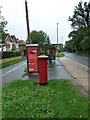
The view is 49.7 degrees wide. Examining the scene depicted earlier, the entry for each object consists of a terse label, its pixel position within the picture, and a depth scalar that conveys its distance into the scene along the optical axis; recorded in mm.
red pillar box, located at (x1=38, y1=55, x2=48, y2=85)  3996
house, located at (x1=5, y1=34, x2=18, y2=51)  32706
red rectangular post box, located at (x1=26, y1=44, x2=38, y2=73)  6138
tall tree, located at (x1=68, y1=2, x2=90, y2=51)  27470
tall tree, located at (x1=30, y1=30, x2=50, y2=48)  40683
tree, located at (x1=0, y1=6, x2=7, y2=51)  12045
